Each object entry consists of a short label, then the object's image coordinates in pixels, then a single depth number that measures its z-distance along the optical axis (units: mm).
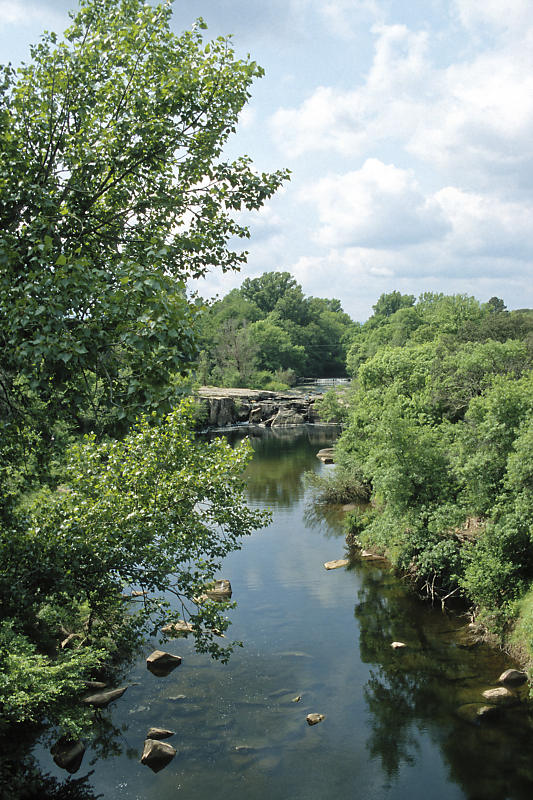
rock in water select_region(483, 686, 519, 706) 14711
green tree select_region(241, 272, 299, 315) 145875
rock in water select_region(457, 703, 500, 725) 14250
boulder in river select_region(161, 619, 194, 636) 17922
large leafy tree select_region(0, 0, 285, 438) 6906
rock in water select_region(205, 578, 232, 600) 20828
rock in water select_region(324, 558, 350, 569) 24491
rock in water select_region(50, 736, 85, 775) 12555
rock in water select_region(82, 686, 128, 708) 14539
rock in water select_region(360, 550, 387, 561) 25277
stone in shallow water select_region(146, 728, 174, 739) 13508
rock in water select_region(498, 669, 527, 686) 15477
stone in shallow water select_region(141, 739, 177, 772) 12750
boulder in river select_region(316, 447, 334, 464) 46594
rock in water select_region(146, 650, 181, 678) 16453
